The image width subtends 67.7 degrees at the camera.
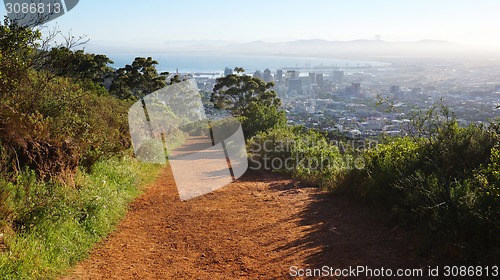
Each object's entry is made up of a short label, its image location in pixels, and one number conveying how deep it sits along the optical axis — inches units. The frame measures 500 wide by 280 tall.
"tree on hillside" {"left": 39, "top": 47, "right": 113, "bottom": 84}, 321.4
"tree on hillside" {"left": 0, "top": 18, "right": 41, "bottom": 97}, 252.1
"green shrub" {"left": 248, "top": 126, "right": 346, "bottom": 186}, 421.4
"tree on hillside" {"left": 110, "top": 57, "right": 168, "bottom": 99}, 938.2
